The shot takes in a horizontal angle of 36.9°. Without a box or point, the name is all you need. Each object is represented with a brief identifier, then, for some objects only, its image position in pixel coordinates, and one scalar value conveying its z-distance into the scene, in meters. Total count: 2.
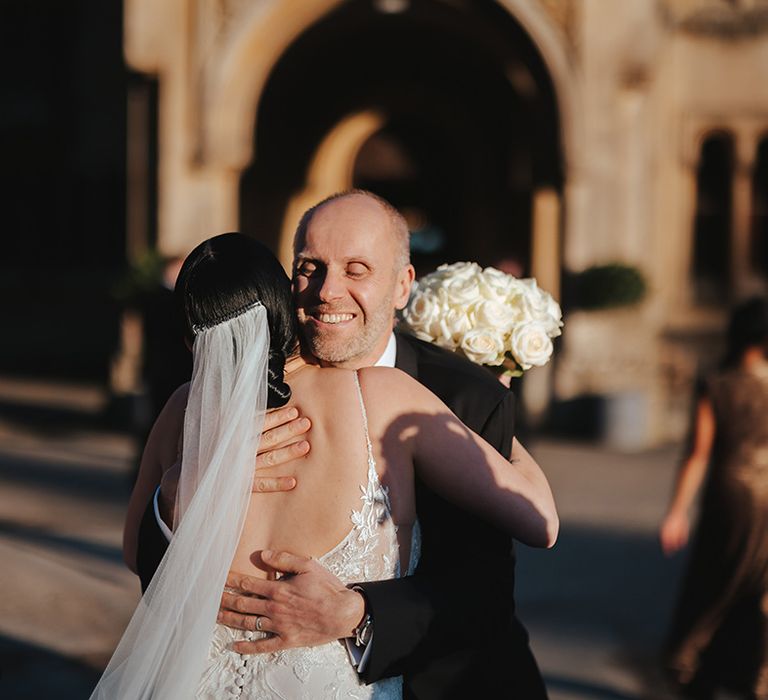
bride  2.30
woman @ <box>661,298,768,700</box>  4.94
